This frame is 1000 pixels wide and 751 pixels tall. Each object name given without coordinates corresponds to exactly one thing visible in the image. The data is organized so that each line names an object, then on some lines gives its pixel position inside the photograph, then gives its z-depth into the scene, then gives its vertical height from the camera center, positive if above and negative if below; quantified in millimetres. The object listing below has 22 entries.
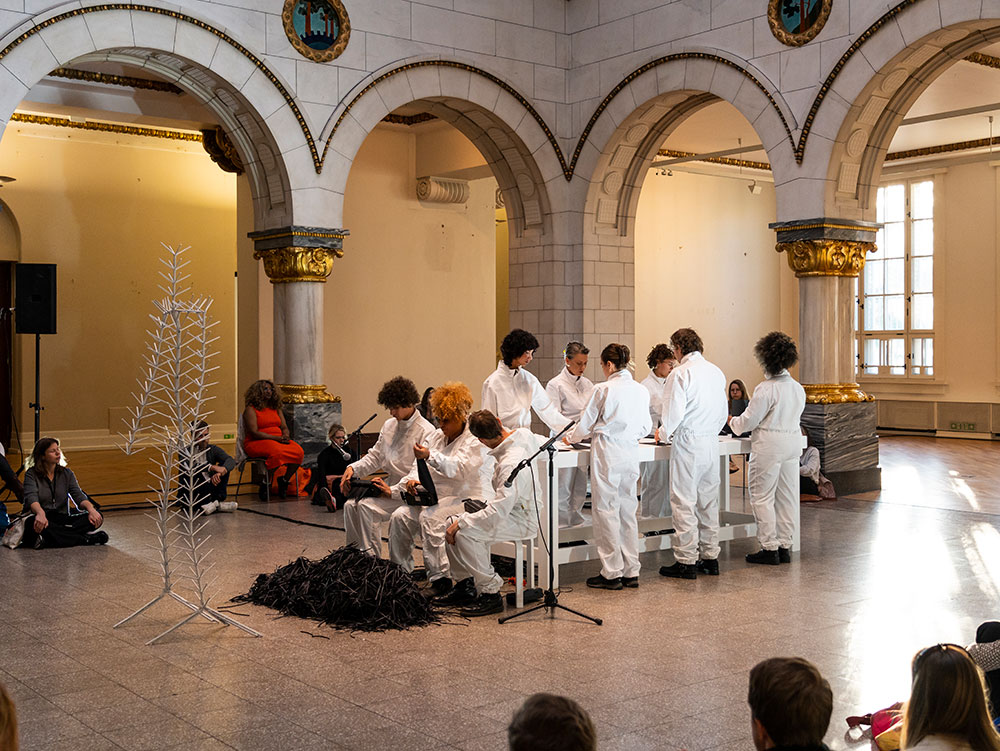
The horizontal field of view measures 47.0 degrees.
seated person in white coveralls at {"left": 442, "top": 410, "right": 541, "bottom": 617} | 5785 -890
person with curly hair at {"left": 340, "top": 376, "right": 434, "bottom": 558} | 6457 -649
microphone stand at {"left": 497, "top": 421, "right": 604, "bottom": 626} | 5594 -1120
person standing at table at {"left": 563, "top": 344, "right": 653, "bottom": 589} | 6453 -709
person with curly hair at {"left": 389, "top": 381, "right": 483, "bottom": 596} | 6059 -742
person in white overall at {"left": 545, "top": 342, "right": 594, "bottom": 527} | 8039 -427
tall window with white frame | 16906 +800
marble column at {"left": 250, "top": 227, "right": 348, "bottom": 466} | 10227 +195
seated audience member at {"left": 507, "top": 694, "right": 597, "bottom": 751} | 1918 -647
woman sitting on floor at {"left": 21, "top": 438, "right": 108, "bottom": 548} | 7582 -1088
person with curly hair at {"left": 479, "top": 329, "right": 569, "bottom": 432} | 7863 -372
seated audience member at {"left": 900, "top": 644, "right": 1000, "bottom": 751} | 2221 -700
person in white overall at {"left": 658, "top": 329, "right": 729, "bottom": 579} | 6734 -645
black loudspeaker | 9734 +379
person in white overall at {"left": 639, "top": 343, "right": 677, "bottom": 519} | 8305 -1044
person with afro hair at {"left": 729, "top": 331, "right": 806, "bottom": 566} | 7066 -627
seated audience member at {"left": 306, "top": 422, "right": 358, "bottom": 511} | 9500 -1047
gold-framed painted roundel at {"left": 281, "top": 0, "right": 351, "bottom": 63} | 9938 +2766
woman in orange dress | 9773 -735
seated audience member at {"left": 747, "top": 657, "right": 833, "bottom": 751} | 2150 -683
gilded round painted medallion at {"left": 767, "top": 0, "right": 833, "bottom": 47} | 9414 +2703
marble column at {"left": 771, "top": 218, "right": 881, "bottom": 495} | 9805 -19
